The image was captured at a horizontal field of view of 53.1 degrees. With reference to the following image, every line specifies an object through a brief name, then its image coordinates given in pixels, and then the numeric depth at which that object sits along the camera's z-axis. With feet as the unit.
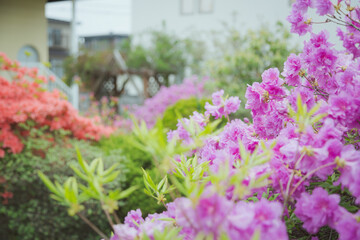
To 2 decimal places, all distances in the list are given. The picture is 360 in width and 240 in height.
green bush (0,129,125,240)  11.08
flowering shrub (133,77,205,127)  24.28
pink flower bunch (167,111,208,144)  4.67
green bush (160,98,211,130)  12.94
